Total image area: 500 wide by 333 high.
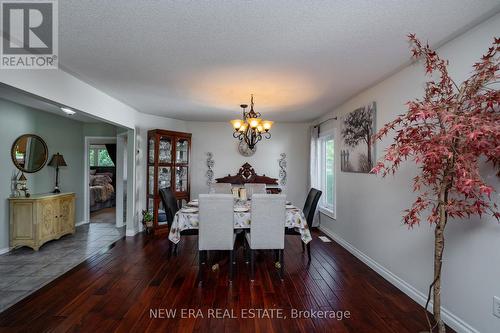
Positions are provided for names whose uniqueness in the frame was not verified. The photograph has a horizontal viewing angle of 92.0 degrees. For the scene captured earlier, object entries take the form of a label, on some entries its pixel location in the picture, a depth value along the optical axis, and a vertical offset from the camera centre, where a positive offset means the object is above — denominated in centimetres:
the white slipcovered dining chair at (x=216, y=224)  279 -66
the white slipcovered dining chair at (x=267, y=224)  283 -67
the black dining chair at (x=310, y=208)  345 -61
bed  673 -71
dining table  303 -68
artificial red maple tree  133 +15
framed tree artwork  321 +41
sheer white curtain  528 +10
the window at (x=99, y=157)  902 +42
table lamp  454 +11
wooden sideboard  371 -82
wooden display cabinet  473 -2
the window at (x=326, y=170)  496 -5
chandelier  323 +59
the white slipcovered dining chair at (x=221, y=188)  442 -37
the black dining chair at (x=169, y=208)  333 -59
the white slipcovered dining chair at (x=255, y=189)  446 -39
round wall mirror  389 +26
